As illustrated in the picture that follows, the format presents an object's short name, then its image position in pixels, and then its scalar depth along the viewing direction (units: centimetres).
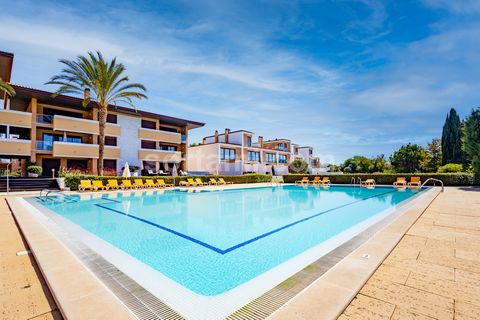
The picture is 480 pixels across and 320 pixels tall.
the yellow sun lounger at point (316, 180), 2519
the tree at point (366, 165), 4794
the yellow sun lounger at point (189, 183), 2242
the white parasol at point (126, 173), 2000
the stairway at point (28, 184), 1664
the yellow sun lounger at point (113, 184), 1832
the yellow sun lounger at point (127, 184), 1902
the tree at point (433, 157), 4067
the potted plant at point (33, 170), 1989
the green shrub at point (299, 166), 4522
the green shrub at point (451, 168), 2341
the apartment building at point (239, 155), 3969
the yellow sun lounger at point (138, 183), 1974
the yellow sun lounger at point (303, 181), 2633
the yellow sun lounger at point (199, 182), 2338
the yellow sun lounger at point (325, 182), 2505
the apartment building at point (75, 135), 2017
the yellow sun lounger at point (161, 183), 2096
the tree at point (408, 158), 4166
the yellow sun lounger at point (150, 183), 2031
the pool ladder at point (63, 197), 1236
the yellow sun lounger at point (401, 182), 2130
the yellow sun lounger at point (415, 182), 2062
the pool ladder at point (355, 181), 2410
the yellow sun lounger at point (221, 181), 2503
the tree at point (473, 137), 1933
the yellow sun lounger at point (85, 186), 1672
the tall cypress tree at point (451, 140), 3571
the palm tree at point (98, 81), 1888
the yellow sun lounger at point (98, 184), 1741
